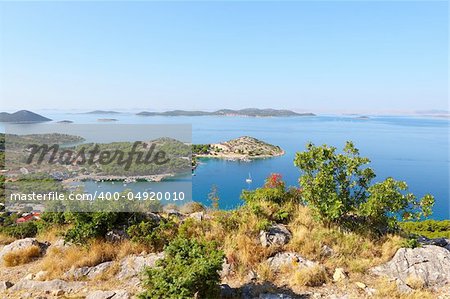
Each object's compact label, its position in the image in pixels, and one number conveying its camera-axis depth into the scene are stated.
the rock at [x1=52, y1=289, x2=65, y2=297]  4.82
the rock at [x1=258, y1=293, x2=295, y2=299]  4.49
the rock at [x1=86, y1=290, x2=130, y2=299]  4.50
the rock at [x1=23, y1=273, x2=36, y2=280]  5.45
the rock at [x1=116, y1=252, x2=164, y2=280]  5.38
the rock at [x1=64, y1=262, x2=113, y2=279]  5.41
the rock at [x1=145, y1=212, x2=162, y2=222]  7.06
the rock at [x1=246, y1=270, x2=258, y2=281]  4.97
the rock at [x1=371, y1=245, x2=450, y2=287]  5.00
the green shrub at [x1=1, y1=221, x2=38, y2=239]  8.51
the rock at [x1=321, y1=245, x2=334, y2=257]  5.59
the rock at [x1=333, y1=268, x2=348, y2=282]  4.99
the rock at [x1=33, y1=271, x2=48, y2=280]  5.43
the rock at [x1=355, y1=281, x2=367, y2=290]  4.77
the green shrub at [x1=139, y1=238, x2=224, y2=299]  3.55
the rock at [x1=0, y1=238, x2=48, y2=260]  6.59
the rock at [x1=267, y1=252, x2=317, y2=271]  5.25
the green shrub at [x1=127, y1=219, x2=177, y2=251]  6.01
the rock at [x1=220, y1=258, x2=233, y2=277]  5.11
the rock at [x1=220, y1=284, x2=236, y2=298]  4.52
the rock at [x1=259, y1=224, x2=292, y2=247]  5.86
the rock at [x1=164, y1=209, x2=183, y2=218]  8.12
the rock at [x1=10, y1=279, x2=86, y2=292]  5.07
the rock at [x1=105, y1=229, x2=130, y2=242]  6.29
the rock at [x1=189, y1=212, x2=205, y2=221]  7.30
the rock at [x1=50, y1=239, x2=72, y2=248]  6.39
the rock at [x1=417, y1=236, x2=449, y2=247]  6.43
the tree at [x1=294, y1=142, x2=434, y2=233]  5.79
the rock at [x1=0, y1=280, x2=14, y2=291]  5.14
